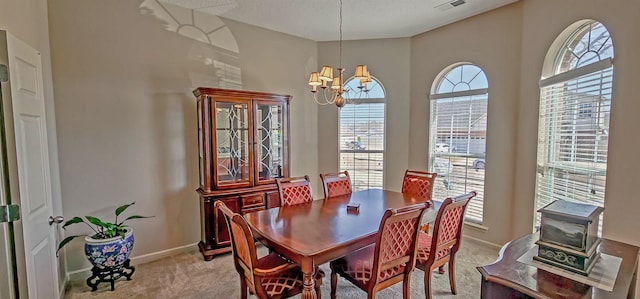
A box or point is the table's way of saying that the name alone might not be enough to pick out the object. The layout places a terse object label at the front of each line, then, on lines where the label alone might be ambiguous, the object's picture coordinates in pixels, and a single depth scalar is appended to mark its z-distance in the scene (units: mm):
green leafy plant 2736
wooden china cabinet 3439
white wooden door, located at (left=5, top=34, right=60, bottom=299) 1763
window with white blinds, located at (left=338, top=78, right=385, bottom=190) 4836
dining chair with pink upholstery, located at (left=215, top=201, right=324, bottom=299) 1932
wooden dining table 1938
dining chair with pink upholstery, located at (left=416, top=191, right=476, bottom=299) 2364
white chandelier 2666
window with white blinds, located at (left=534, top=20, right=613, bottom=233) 2291
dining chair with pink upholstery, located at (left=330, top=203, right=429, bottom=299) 2014
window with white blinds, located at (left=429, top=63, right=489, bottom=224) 3902
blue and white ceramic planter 2727
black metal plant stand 2816
